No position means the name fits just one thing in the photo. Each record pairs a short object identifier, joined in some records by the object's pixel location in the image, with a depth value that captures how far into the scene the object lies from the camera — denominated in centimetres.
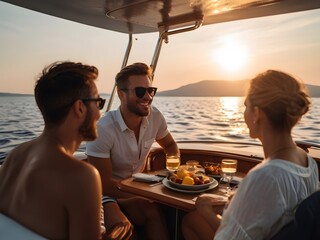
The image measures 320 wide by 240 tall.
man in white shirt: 199
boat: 229
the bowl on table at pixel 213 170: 196
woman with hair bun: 96
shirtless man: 104
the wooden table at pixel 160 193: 152
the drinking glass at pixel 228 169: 170
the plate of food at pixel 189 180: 167
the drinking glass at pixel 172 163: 199
